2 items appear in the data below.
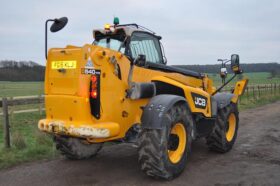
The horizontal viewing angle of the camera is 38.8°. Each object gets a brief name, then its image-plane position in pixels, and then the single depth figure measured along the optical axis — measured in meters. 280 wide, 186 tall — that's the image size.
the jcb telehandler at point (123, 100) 5.68
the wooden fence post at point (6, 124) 8.67
